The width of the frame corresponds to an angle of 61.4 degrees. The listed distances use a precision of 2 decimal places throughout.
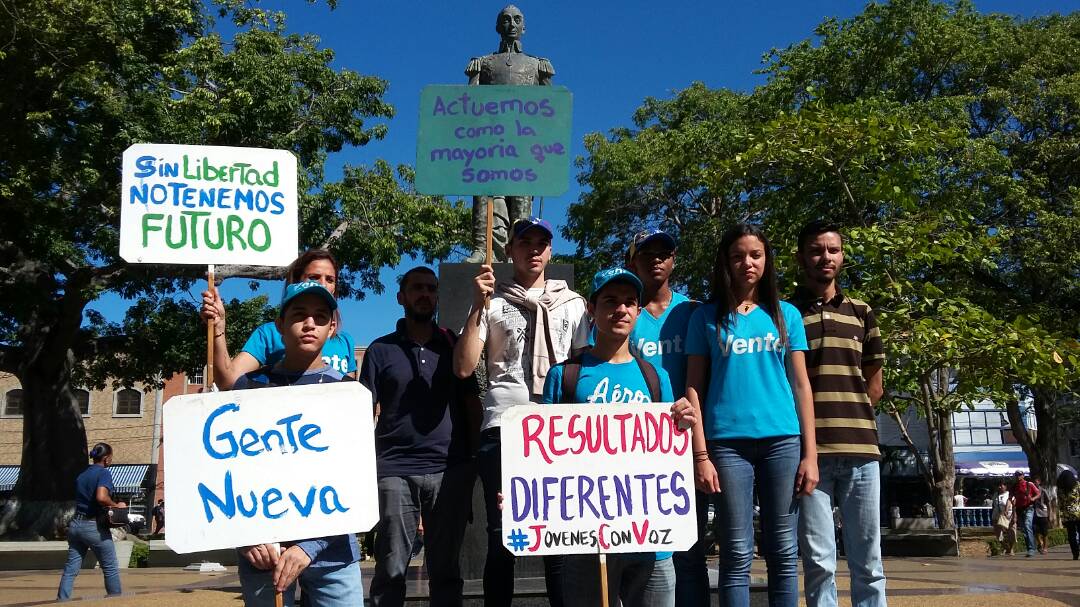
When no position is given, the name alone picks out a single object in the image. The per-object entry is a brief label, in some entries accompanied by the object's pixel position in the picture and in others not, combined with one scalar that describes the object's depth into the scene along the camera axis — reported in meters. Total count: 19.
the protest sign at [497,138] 4.52
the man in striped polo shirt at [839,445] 3.65
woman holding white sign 3.67
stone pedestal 5.43
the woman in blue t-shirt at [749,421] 3.45
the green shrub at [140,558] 16.83
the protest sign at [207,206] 4.05
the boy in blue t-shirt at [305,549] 2.85
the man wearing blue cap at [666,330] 3.73
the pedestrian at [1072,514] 14.07
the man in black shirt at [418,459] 3.71
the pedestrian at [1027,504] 16.66
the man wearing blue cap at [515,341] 3.82
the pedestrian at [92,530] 8.95
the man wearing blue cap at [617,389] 3.26
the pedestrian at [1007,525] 16.80
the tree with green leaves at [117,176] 15.26
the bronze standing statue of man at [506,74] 7.54
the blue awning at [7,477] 43.66
